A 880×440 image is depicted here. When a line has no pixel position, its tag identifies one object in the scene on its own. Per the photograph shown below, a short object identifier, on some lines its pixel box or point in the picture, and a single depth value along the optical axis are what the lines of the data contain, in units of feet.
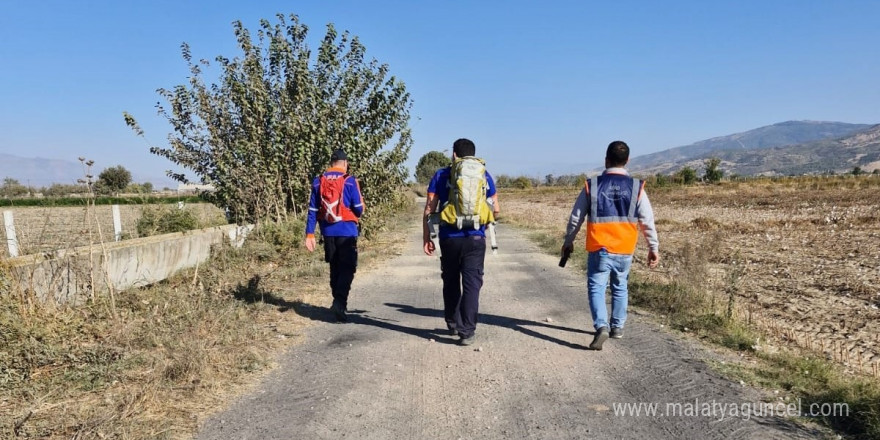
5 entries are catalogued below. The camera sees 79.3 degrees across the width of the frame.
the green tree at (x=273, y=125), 35.29
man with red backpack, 20.08
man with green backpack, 16.15
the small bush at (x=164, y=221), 31.32
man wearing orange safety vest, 16.15
